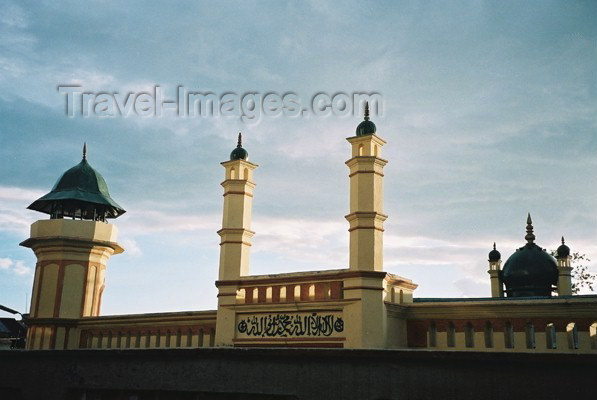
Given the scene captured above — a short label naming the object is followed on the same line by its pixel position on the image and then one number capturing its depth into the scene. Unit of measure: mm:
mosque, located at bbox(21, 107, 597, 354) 13664
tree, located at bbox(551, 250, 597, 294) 39038
